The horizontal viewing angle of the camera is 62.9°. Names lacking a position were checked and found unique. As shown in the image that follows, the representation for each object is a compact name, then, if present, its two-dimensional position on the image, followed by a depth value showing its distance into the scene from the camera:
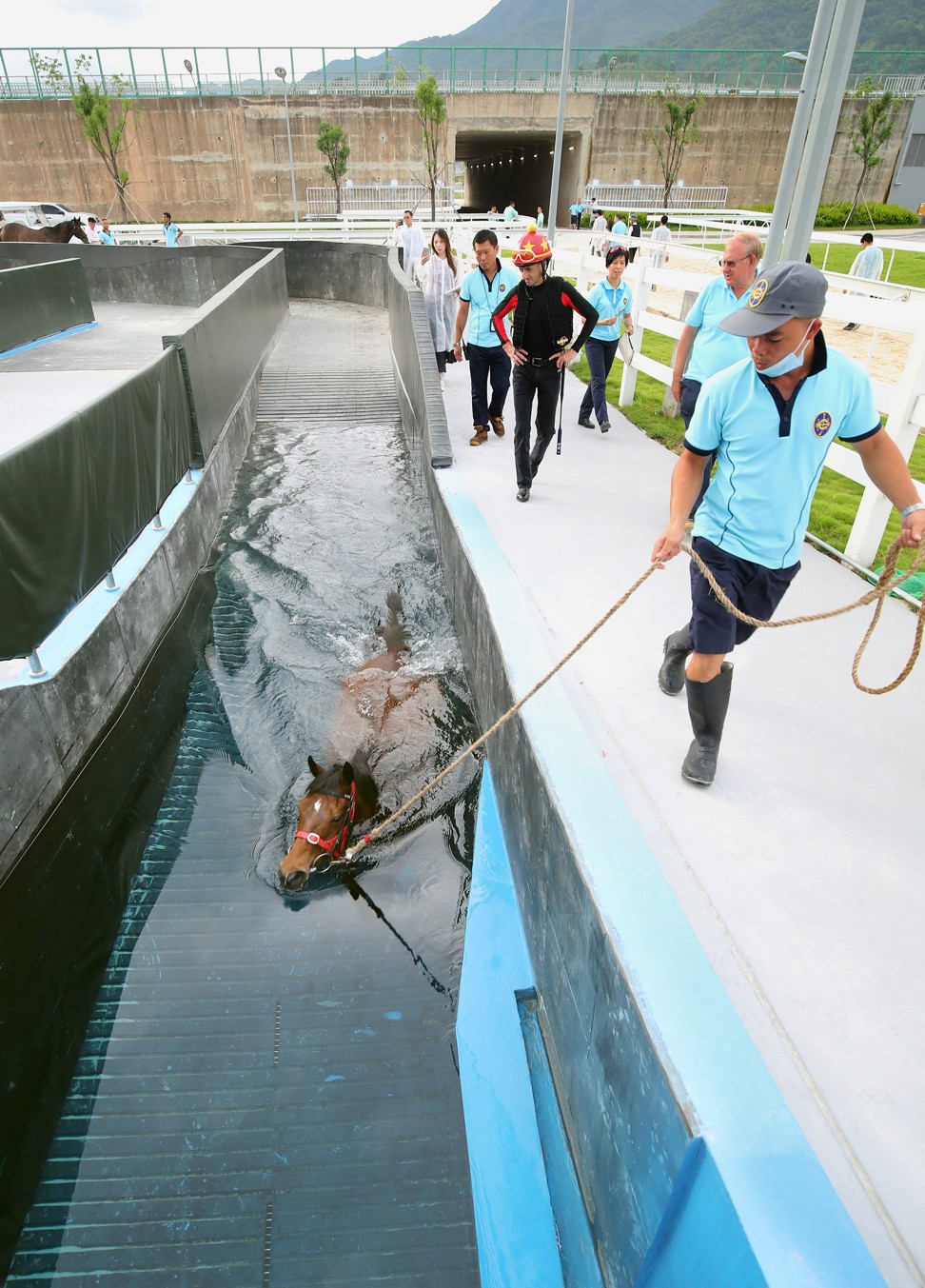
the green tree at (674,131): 43.84
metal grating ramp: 13.69
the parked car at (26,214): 33.84
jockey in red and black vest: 6.09
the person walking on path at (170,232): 28.34
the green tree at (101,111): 40.62
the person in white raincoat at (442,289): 10.62
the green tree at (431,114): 40.75
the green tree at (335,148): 42.34
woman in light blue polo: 8.24
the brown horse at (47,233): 26.94
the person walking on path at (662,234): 18.58
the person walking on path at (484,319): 7.71
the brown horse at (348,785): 4.11
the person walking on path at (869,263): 15.05
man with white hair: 5.03
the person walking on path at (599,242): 16.14
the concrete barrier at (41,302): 15.82
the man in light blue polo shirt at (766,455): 2.64
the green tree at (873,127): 40.56
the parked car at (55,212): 35.55
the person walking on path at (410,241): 18.13
